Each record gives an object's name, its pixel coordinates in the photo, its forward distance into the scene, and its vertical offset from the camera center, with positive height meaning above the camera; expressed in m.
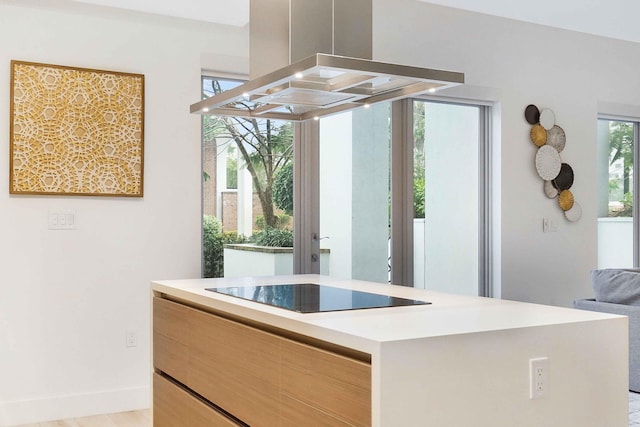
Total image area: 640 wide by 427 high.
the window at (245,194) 4.70 +0.15
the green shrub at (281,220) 4.80 -0.03
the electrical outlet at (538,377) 1.89 -0.44
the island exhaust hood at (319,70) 2.53 +0.60
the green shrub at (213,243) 4.68 -0.18
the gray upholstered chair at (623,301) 4.31 -0.54
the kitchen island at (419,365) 1.71 -0.41
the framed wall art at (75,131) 4.07 +0.51
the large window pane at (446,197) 5.37 +0.15
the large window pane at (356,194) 4.98 +0.16
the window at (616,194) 6.42 +0.19
